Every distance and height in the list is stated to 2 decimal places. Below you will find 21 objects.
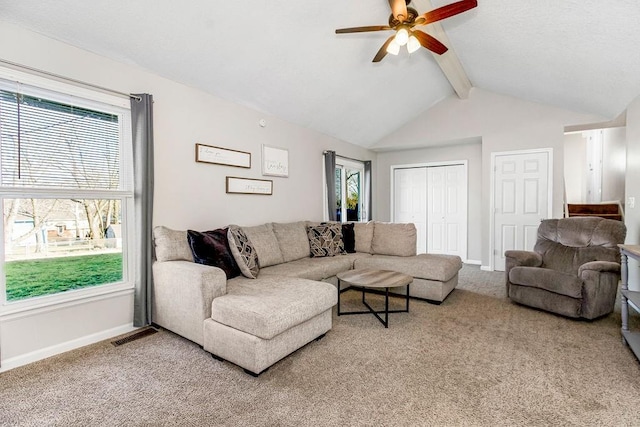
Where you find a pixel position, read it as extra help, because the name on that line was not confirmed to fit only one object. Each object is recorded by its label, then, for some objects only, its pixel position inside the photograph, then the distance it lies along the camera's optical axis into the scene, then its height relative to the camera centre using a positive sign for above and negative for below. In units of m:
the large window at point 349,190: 6.07 +0.38
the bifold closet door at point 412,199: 6.68 +0.21
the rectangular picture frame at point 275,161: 4.29 +0.69
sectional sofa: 2.16 -0.65
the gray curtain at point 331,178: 5.33 +0.53
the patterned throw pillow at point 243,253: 3.03 -0.43
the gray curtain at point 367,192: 6.49 +0.35
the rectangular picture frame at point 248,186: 3.83 +0.31
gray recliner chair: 2.98 -0.65
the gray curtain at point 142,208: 2.82 +0.02
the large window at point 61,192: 2.31 +0.15
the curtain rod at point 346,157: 5.33 +0.99
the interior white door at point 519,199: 5.04 +0.14
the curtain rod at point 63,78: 2.23 +1.05
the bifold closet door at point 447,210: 6.23 -0.03
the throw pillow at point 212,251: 2.86 -0.38
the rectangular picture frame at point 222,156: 3.48 +0.64
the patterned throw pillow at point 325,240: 4.27 -0.43
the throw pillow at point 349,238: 4.55 -0.42
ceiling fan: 2.33 +1.47
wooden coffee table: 2.96 -0.70
